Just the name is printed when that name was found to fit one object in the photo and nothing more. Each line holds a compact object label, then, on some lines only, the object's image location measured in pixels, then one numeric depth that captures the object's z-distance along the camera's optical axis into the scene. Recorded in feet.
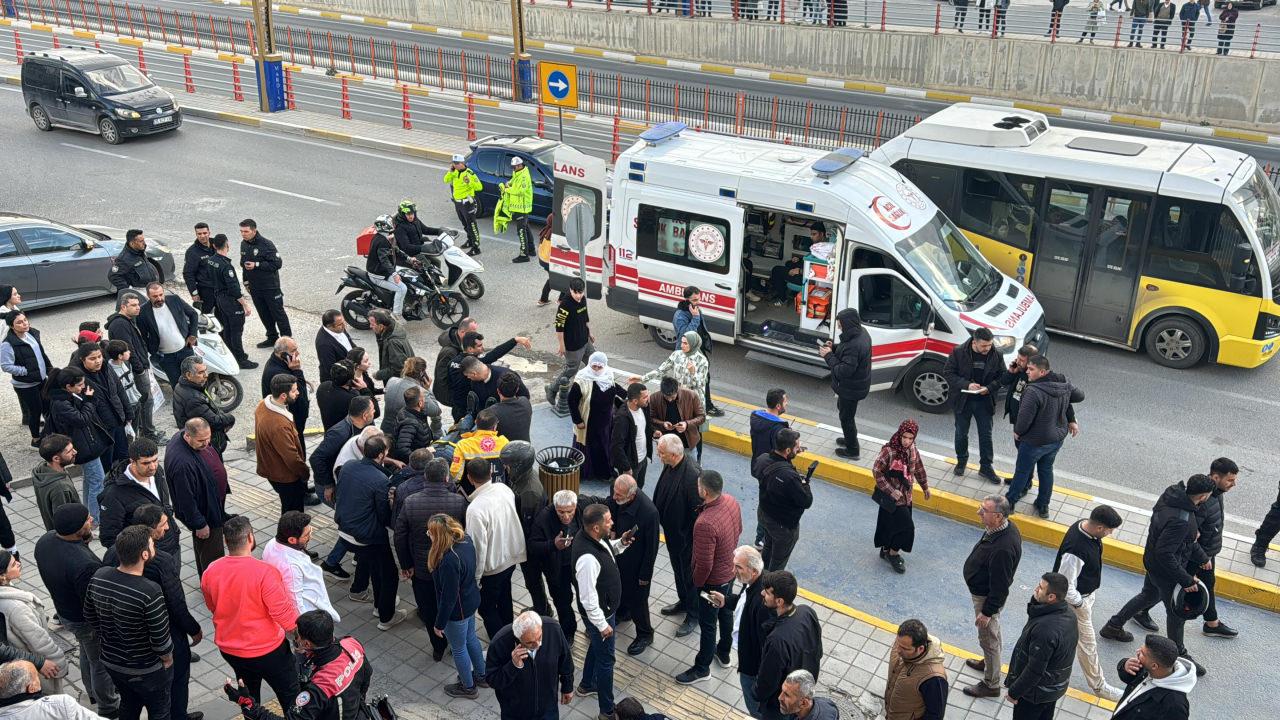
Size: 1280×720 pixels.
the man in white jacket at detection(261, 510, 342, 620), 22.25
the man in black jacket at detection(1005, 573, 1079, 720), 21.76
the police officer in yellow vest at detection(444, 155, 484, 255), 56.13
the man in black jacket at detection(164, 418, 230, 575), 25.81
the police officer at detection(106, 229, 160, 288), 40.19
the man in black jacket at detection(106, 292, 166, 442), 34.99
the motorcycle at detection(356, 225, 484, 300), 48.55
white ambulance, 39.58
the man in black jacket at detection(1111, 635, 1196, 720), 19.89
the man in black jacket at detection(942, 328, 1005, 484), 33.50
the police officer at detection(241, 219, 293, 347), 42.19
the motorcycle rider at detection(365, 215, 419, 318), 46.11
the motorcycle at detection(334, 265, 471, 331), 47.24
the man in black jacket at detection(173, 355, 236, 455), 29.96
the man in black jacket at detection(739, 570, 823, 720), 20.81
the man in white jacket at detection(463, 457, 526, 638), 24.15
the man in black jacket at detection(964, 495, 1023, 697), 24.18
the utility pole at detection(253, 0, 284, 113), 81.71
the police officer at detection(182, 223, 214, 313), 41.11
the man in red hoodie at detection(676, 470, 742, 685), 24.68
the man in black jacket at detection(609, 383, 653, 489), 30.35
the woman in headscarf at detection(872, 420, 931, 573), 28.91
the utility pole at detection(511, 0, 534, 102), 86.79
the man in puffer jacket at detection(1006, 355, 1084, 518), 30.86
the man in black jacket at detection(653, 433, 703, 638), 26.30
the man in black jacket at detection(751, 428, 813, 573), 26.66
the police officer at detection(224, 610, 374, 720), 18.72
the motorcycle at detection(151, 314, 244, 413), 39.40
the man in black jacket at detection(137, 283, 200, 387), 36.65
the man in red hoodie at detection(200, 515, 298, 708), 21.07
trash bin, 29.40
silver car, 47.29
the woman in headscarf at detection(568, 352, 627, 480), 32.37
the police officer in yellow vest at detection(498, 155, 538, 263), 54.76
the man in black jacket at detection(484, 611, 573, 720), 19.95
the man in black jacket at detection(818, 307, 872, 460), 34.50
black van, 76.02
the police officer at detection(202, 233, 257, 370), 41.11
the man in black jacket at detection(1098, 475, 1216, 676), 25.29
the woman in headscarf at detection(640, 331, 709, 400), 34.32
